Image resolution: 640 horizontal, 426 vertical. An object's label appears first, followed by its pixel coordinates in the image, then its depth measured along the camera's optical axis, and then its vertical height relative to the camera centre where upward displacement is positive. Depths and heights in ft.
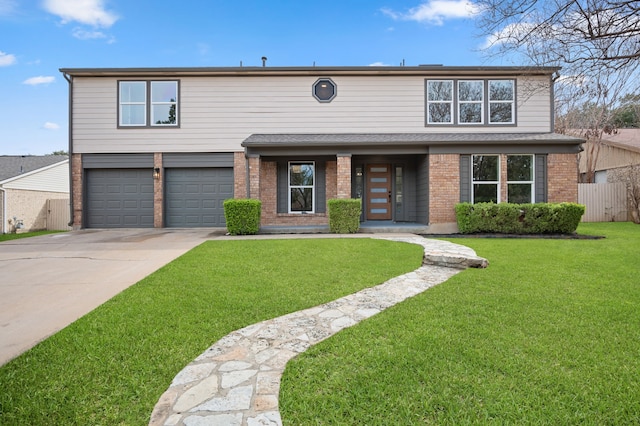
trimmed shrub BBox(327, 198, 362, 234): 32.27 -0.33
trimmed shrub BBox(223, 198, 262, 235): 31.63 -0.50
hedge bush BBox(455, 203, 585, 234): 30.01 -0.72
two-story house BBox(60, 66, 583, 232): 38.17 +10.26
